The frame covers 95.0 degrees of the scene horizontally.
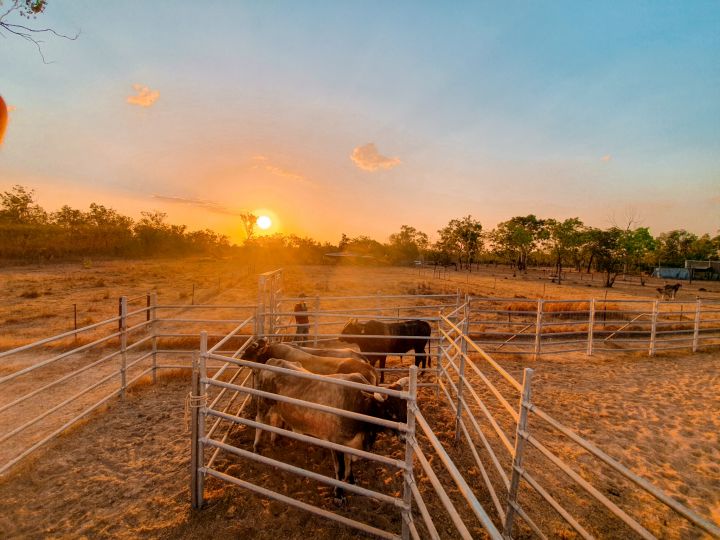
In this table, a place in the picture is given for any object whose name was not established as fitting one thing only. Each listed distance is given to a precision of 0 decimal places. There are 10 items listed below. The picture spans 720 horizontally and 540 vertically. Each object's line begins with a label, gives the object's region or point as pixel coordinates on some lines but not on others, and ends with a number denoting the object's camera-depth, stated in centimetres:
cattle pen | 226
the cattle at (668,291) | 2487
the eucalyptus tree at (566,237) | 4450
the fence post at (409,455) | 221
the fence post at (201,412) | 298
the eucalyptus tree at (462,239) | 5834
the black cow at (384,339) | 691
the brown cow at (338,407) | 341
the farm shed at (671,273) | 5147
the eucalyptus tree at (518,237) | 5428
